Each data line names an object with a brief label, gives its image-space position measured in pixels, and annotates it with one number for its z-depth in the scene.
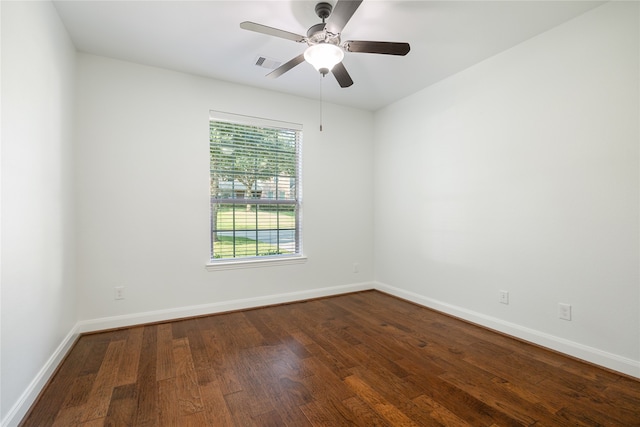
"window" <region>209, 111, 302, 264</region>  3.43
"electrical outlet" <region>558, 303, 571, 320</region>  2.38
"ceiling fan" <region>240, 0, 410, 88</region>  1.93
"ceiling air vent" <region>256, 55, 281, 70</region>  2.87
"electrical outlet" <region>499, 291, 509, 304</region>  2.79
